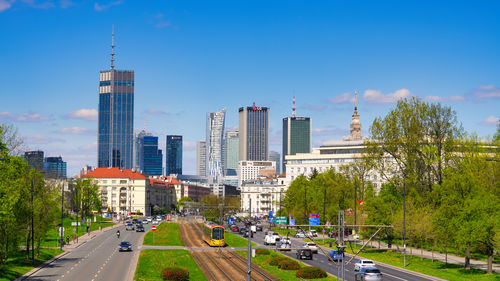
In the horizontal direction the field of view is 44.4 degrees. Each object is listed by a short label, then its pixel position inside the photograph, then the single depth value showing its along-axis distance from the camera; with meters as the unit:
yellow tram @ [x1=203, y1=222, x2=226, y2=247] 98.50
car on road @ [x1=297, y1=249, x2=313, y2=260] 77.81
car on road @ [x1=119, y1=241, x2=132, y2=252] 88.38
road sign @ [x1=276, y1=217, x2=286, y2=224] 93.41
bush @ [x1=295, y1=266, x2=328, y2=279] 58.16
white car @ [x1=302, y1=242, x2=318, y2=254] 86.39
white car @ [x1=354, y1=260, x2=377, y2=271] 59.69
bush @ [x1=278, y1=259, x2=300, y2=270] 65.97
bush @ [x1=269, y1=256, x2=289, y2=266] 70.41
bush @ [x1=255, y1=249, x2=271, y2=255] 82.88
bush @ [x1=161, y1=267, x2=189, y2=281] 55.77
